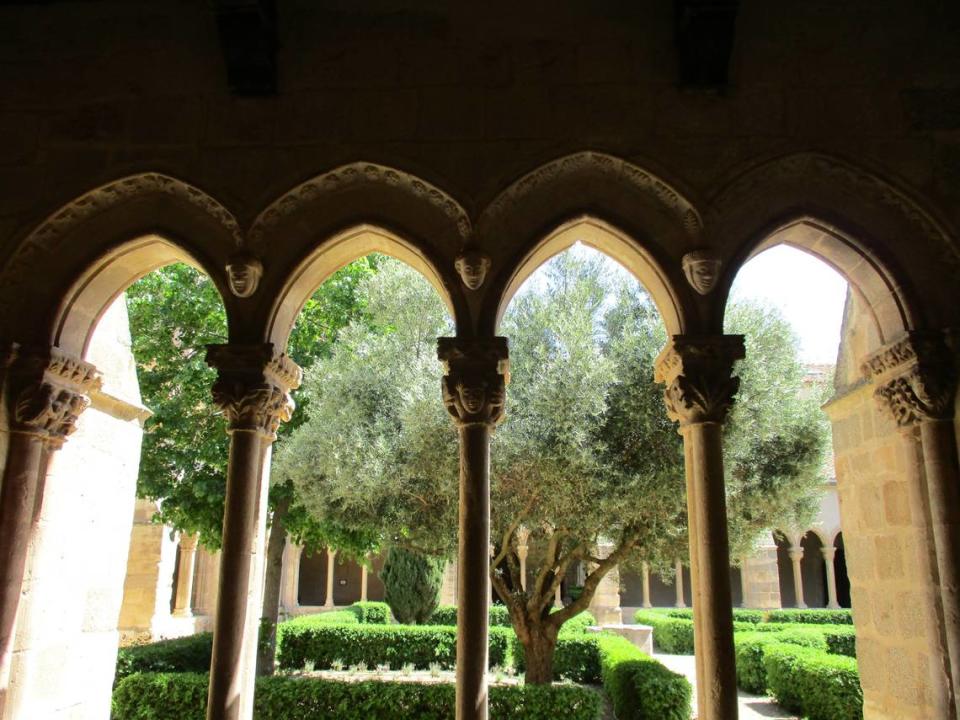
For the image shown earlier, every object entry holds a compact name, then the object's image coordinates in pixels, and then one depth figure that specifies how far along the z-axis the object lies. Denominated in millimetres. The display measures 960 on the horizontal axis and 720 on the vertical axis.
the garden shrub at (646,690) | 6809
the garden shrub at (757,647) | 9969
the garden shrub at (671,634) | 13378
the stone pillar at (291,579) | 17922
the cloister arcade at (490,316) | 3129
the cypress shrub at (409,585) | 12938
